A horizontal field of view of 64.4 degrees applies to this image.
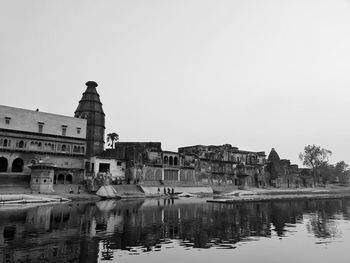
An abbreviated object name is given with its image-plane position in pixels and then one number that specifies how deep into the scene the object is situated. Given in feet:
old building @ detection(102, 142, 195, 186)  210.18
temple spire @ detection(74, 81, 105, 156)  223.51
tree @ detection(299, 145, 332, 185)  372.58
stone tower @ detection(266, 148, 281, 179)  308.40
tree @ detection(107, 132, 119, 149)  327.88
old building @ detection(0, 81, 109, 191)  160.56
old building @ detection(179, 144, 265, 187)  248.73
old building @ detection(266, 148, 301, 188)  306.98
